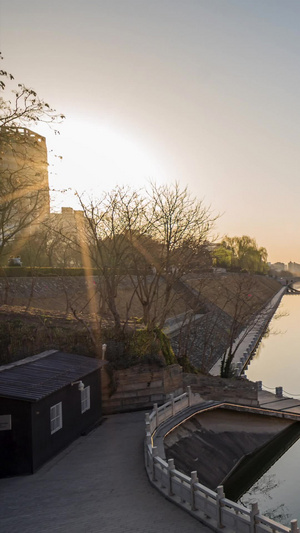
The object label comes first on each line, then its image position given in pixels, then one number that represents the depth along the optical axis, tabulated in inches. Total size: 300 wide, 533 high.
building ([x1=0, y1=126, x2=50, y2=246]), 706.2
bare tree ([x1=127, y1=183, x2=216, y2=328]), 1085.8
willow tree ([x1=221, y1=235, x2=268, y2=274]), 5343.0
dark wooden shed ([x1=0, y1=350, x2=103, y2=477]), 532.4
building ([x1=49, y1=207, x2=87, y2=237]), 1363.2
